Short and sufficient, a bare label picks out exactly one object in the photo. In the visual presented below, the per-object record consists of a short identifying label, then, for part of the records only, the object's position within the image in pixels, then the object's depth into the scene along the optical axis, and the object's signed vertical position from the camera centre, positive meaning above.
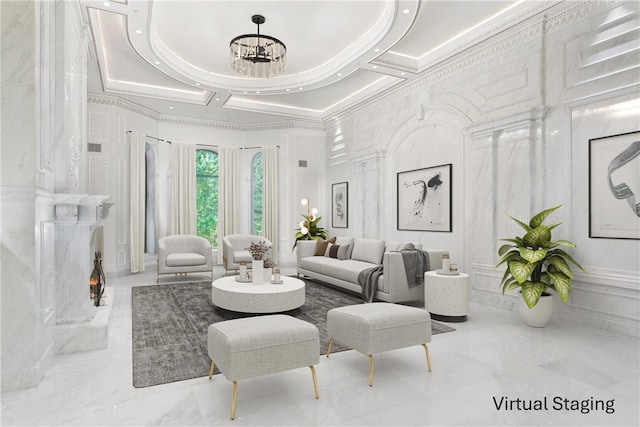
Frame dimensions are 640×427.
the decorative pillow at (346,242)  6.41 -0.54
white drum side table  4.09 -0.93
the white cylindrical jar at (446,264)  4.28 -0.60
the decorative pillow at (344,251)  6.36 -0.68
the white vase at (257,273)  4.68 -0.77
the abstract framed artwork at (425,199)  5.66 +0.17
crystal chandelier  4.86 +1.95
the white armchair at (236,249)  7.07 -0.76
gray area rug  2.84 -1.18
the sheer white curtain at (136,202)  7.38 +0.13
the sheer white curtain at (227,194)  8.75 +0.34
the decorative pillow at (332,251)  6.52 -0.70
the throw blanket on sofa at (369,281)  4.91 -0.91
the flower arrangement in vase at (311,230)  8.35 -0.44
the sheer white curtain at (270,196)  8.84 +0.30
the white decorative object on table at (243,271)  4.80 -0.77
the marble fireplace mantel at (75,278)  3.20 -0.60
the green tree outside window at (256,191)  9.30 +0.42
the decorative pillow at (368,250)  5.80 -0.63
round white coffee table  4.15 -0.96
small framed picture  8.12 +0.10
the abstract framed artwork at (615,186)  3.58 +0.23
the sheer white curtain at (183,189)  8.27 +0.42
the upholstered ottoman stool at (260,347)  2.25 -0.83
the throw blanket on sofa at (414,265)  4.76 -0.69
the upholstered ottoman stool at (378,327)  2.67 -0.84
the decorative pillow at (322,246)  6.83 -0.65
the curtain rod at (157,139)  7.96 +1.48
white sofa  4.70 -0.82
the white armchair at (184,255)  6.49 -0.81
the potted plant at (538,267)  3.73 -0.57
